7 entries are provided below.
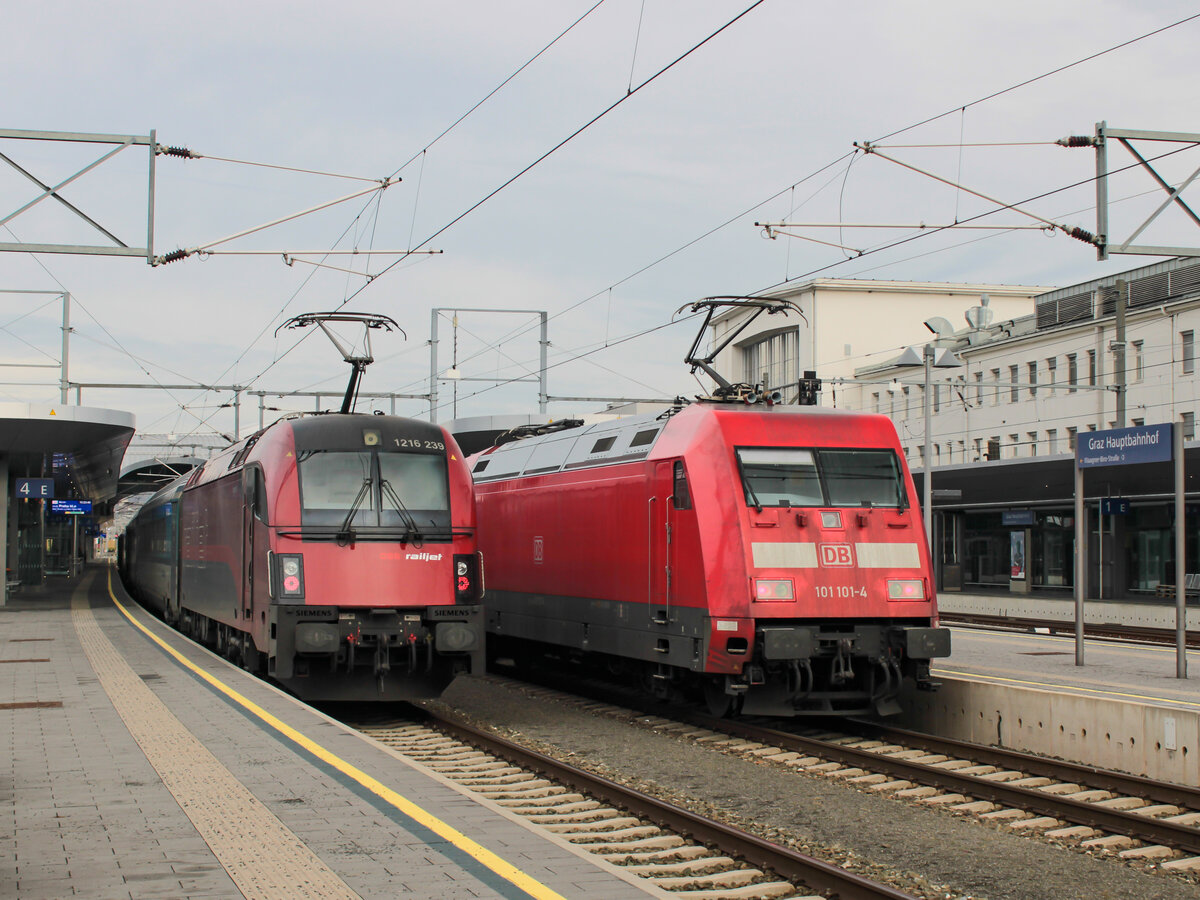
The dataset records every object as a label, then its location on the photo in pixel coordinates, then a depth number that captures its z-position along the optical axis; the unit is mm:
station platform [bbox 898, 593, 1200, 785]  11016
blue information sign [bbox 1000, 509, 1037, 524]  42219
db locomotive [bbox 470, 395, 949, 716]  12633
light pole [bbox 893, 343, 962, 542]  32750
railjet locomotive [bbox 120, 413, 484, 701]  13250
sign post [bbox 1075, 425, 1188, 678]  15266
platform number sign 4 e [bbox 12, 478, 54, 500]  36594
